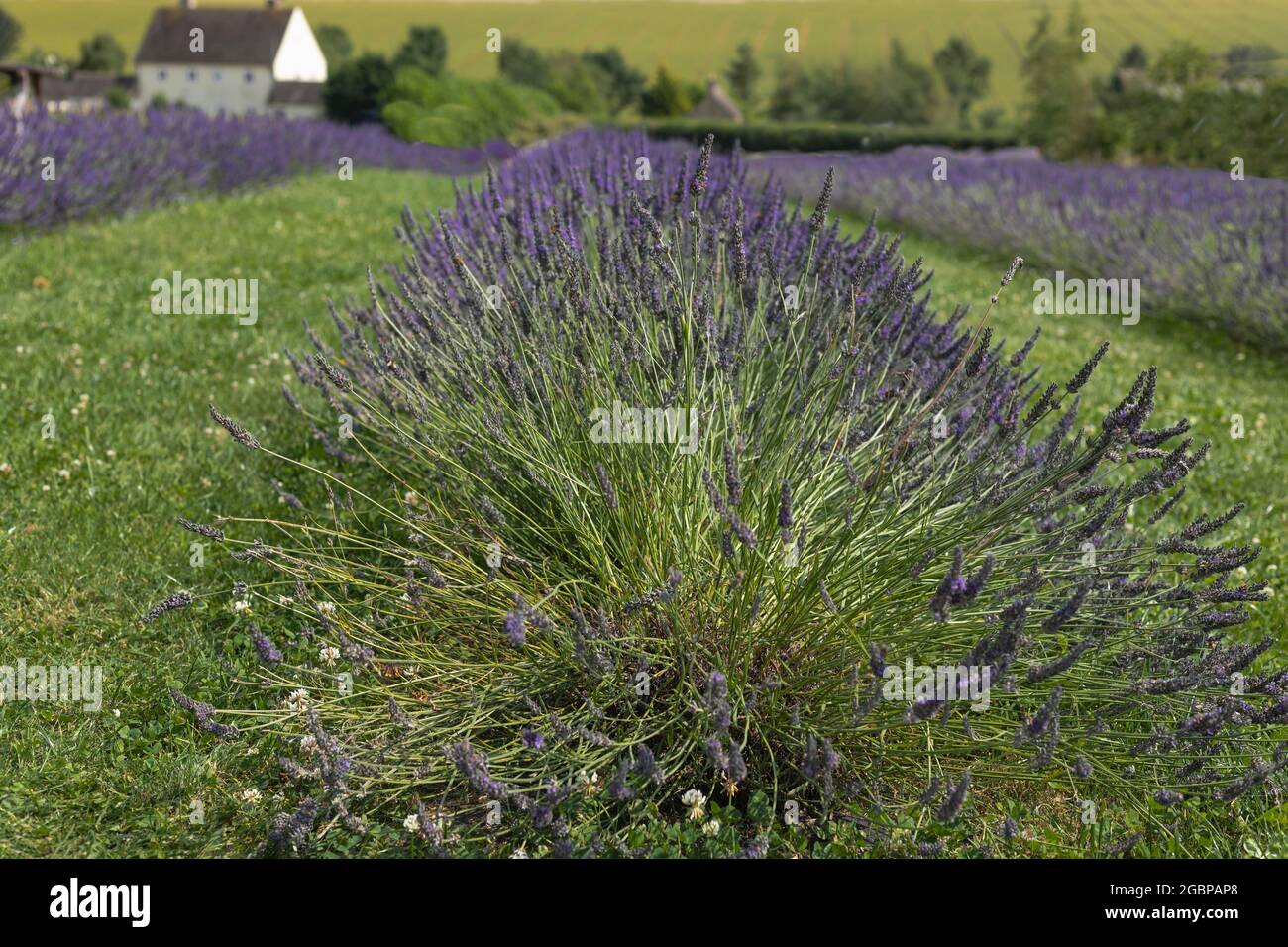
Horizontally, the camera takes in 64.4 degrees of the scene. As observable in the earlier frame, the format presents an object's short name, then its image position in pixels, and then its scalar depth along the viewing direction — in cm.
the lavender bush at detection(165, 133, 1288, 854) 218
